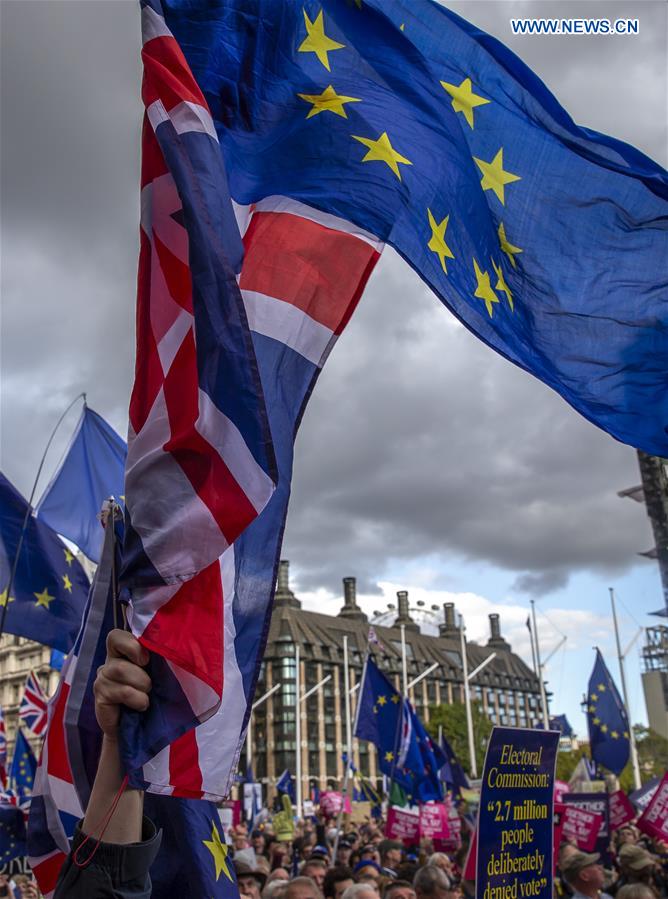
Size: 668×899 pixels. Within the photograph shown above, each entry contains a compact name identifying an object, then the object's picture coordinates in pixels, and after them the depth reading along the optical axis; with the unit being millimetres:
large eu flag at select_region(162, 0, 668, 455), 4277
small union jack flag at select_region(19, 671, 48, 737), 15622
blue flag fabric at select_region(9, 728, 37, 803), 14852
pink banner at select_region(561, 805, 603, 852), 11414
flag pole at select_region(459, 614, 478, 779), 44716
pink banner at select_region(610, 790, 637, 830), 15109
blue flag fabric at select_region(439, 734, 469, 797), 20438
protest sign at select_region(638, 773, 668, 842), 10180
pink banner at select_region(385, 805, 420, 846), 15570
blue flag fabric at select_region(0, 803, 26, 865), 7652
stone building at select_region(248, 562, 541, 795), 86250
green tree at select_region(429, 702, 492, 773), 81312
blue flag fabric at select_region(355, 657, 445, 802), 17469
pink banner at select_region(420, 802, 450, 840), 16000
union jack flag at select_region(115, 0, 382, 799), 2338
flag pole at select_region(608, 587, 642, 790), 34531
